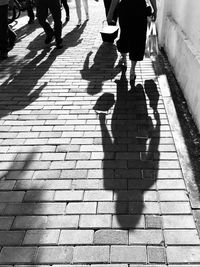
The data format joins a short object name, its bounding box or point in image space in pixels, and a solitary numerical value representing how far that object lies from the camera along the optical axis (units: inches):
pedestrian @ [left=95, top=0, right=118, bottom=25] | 222.7
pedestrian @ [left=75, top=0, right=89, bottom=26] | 273.5
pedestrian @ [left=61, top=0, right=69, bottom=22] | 284.0
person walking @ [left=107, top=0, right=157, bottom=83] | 143.9
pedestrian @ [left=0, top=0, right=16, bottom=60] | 191.1
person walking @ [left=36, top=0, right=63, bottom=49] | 204.1
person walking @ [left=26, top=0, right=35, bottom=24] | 291.3
